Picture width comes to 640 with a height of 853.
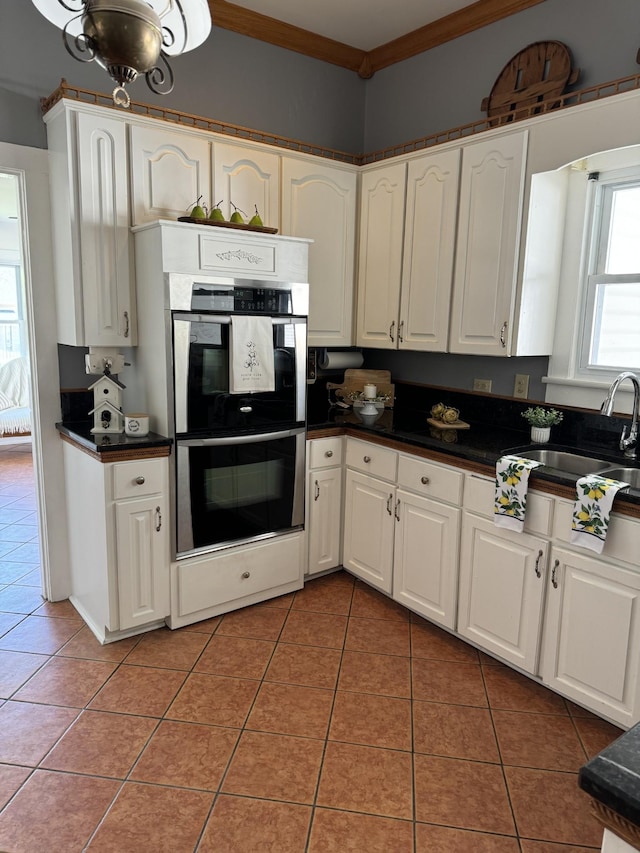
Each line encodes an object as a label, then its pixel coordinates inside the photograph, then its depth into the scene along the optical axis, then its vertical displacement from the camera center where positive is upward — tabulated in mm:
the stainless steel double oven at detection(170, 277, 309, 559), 2639 -441
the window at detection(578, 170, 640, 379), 2672 +265
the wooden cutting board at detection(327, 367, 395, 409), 3584 -283
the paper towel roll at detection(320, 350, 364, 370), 3648 -163
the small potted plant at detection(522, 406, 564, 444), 2744 -381
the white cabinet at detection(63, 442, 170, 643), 2561 -939
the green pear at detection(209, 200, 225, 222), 2699 +515
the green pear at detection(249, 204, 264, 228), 2816 +511
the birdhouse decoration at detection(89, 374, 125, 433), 2715 -358
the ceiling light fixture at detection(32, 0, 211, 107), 1231 +631
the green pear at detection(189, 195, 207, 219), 2675 +522
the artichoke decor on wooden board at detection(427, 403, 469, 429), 3010 -416
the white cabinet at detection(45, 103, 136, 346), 2570 +449
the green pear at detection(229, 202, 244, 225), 2752 +518
